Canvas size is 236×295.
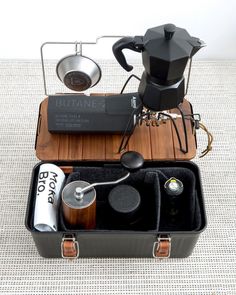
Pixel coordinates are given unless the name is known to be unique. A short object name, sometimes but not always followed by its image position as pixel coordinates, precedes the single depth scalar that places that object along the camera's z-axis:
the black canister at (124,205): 1.00
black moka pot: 0.84
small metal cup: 1.01
